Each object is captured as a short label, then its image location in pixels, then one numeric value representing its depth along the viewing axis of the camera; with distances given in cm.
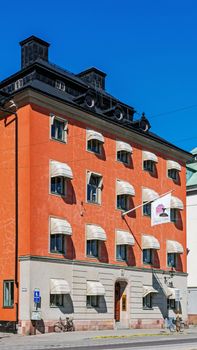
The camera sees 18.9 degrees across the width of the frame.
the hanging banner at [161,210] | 4172
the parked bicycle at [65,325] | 3789
